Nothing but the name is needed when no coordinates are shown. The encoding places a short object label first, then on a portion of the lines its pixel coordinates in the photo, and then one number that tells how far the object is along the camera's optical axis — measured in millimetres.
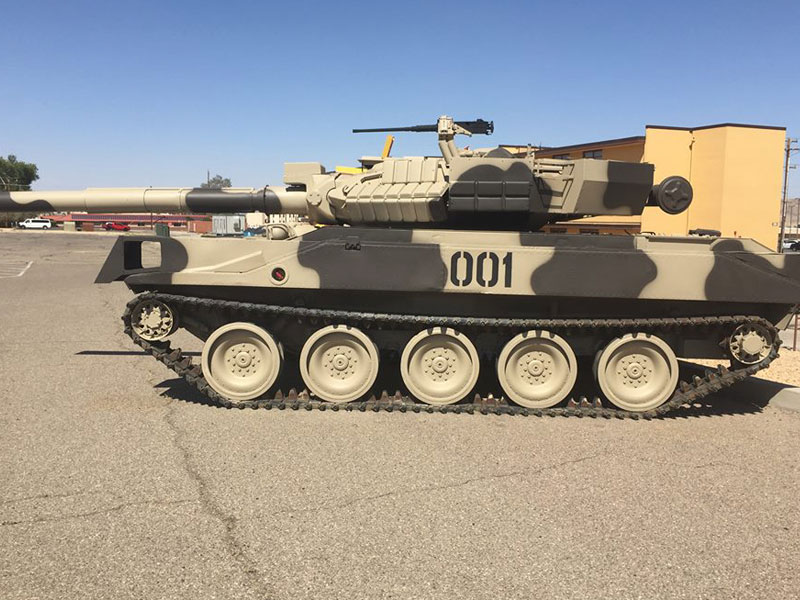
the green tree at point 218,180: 143075
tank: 5914
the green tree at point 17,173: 86812
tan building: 24078
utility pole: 36188
